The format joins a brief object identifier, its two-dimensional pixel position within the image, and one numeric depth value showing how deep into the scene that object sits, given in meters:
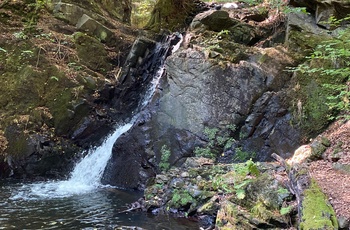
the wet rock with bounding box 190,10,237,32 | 11.20
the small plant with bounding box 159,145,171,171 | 9.16
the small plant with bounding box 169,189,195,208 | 7.12
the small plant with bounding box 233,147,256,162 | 8.78
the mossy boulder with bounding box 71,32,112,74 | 12.84
